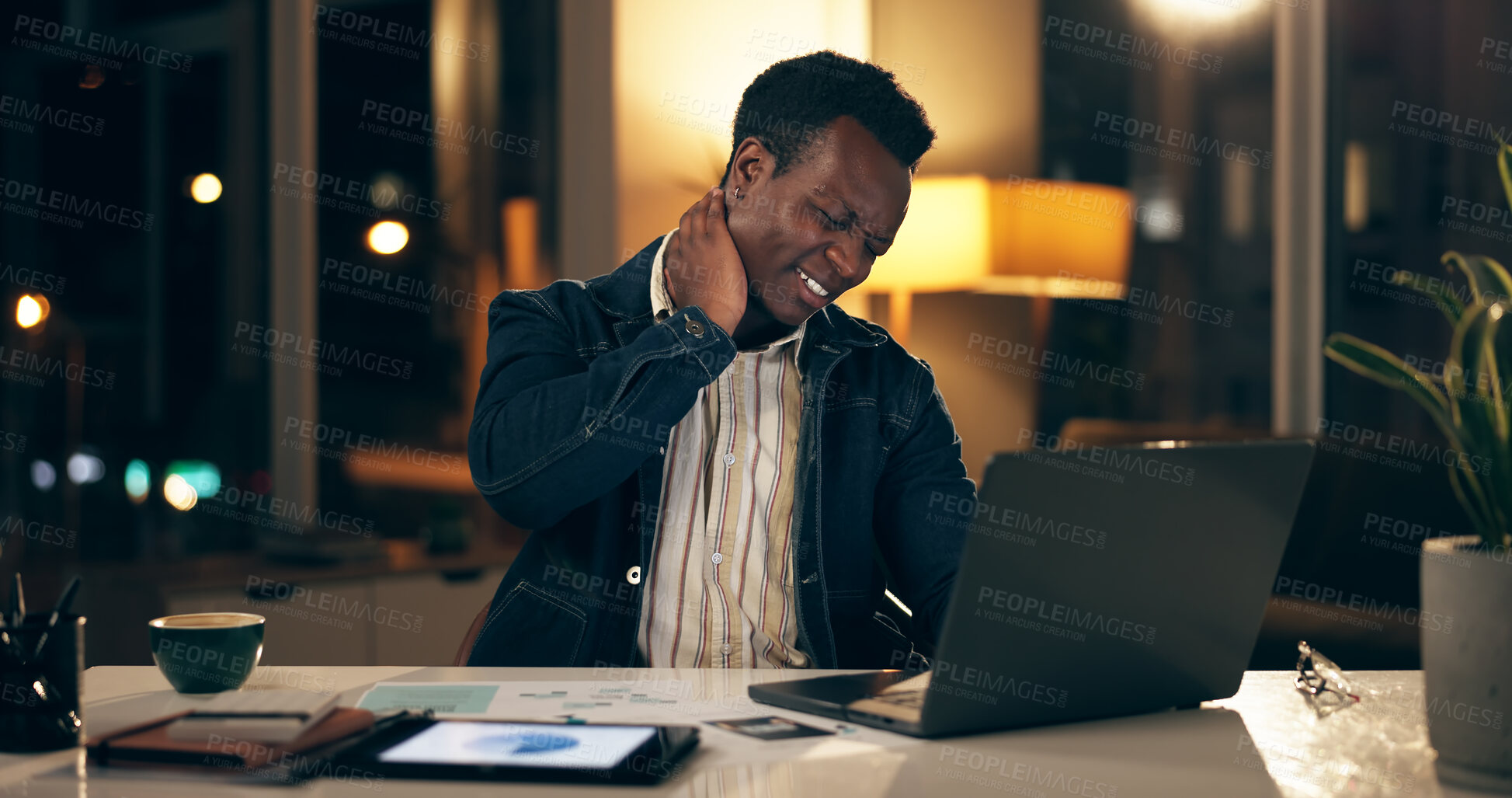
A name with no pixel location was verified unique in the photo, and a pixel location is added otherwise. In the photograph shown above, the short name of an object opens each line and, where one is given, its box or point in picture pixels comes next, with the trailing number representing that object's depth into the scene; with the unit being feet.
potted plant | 2.65
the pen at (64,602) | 2.98
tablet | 2.65
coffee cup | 3.53
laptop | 2.80
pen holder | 2.89
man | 4.78
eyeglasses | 3.57
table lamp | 11.16
